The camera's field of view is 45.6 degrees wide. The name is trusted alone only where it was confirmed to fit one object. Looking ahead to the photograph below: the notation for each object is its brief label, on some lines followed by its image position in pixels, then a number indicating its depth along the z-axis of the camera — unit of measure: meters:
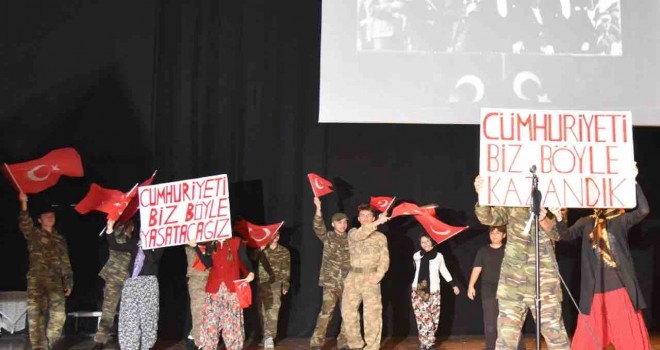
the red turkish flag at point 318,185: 9.21
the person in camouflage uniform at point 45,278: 8.01
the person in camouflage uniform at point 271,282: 9.05
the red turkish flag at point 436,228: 8.93
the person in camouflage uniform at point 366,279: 8.19
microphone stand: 5.29
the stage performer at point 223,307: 7.52
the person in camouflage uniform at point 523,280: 5.82
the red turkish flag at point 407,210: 8.98
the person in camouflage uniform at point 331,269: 8.79
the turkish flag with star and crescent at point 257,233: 9.05
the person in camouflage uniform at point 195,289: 8.28
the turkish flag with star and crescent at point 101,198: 8.31
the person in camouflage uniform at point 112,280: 8.29
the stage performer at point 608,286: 6.41
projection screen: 8.27
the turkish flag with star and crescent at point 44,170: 8.55
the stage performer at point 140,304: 7.69
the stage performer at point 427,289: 8.65
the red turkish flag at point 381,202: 9.30
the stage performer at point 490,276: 7.55
